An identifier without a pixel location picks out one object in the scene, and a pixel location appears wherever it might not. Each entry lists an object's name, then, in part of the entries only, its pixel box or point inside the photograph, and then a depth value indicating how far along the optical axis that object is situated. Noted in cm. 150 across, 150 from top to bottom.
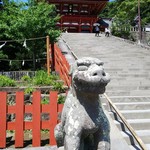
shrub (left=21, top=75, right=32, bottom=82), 926
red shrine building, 3026
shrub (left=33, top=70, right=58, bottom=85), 830
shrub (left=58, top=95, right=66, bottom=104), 696
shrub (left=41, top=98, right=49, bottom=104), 694
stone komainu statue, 253
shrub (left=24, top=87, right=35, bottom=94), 770
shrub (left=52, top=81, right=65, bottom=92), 786
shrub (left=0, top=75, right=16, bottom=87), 821
